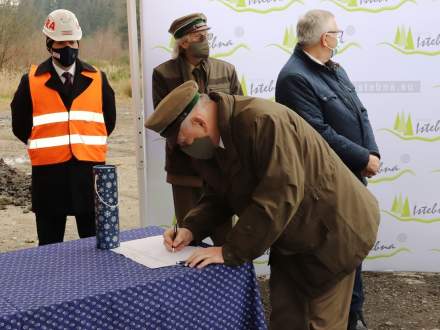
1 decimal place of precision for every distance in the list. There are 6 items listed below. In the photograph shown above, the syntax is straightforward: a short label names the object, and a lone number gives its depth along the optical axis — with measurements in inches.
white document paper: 79.2
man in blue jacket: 116.0
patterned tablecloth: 66.3
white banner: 148.9
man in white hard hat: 125.2
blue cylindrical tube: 84.0
